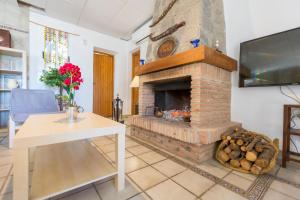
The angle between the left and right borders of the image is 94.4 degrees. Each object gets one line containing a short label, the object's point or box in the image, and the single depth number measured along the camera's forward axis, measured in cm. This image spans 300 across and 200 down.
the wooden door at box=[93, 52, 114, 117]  412
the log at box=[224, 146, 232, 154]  145
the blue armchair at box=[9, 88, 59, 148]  178
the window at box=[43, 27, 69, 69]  313
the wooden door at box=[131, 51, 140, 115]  420
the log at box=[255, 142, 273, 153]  132
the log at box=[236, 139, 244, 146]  143
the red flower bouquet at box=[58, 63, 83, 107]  120
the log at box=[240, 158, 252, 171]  130
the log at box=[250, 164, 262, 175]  125
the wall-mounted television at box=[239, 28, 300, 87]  145
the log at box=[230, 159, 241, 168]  137
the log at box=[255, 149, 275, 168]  123
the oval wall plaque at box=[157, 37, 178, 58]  203
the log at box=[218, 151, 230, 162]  144
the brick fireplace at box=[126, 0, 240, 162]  154
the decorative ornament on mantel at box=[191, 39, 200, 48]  157
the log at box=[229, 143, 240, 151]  145
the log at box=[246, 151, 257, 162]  129
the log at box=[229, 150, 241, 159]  140
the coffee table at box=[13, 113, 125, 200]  70
